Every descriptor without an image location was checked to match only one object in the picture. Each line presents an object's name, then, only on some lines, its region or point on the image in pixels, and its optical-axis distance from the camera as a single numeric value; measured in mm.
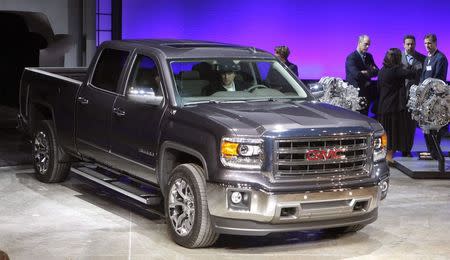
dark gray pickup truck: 7328
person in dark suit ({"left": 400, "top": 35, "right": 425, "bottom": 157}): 13078
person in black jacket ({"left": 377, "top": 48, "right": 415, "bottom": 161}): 12617
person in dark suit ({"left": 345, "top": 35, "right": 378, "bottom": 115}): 13477
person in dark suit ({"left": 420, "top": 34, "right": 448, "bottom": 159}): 12953
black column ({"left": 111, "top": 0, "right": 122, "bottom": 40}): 16219
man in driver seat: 8508
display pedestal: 11477
